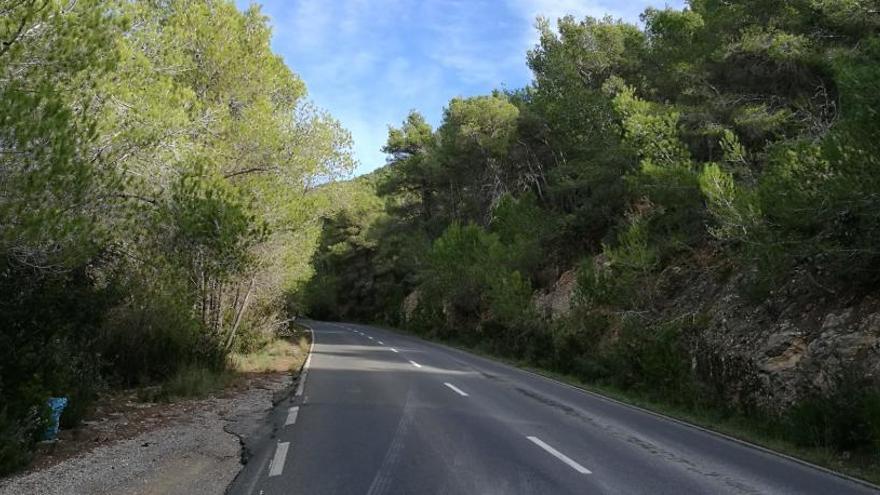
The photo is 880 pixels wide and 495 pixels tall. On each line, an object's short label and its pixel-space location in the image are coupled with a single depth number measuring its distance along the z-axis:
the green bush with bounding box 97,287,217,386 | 13.44
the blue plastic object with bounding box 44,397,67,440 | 8.30
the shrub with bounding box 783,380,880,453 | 9.05
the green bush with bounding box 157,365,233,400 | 12.82
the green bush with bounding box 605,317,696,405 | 15.15
